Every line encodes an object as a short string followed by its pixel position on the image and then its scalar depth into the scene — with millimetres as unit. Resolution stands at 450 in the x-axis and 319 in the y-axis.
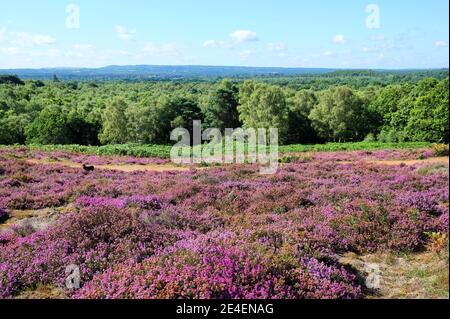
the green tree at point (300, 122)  75062
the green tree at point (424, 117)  36584
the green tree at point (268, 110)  67125
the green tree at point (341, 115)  69688
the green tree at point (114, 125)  72625
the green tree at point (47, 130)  66250
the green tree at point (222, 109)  82250
